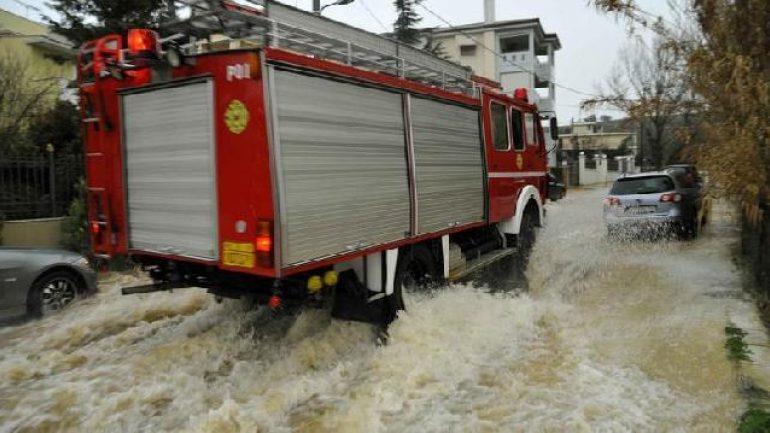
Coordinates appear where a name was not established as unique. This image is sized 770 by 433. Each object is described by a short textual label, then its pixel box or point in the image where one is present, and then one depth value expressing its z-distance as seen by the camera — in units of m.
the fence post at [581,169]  39.59
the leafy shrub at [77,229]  10.33
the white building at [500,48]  38.56
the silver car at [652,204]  11.80
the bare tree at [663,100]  6.05
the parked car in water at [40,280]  6.69
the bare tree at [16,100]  12.15
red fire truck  4.36
